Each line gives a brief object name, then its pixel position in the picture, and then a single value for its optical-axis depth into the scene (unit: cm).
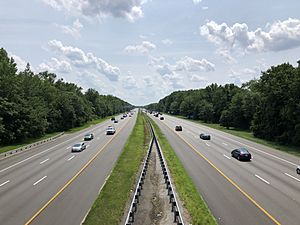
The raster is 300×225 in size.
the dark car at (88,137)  3913
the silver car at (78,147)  2870
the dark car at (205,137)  3821
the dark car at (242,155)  2336
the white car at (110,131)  4588
